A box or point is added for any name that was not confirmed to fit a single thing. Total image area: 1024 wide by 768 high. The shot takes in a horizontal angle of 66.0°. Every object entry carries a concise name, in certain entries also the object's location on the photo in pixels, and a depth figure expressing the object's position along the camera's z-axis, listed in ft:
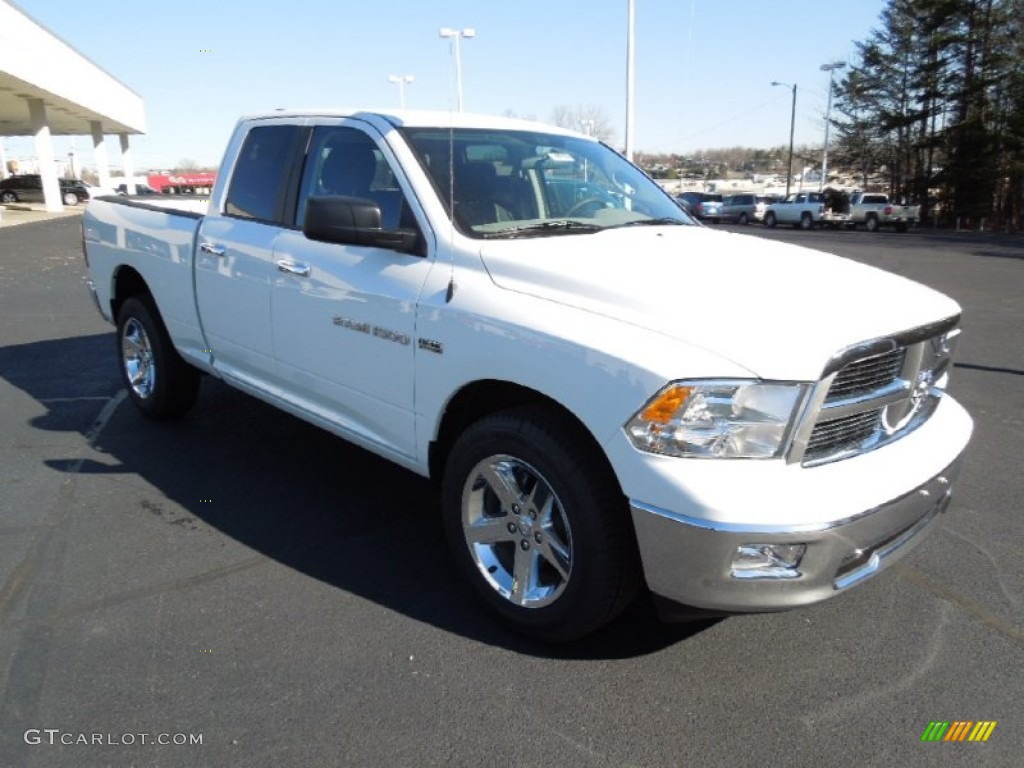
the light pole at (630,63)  69.51
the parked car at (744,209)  148.36
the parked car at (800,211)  130.00
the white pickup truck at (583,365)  7.83
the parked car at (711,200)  130.41
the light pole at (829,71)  159.12
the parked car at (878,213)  119.34
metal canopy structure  92.73
